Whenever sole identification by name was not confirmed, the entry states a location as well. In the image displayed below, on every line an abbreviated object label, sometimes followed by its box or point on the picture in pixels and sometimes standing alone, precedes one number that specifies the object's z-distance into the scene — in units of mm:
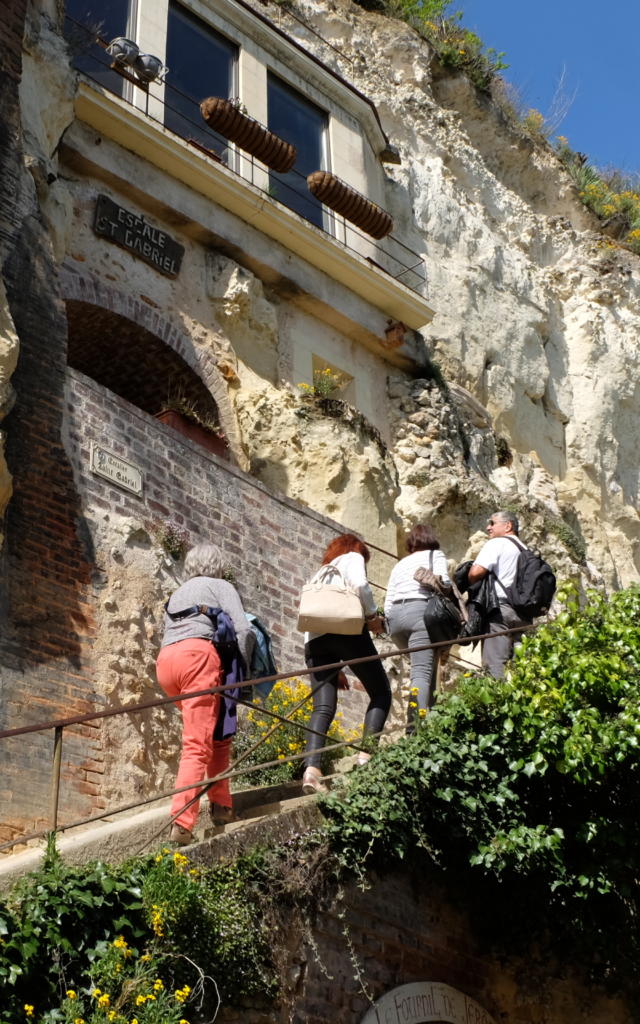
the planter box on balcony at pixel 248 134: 16156
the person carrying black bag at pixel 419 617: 9625
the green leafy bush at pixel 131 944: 6738
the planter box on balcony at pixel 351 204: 17203
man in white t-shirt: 10234
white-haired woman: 8094
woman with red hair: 8938
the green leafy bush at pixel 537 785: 8602
